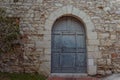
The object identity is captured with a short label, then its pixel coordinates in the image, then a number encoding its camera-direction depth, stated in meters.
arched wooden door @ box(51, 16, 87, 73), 3.14
